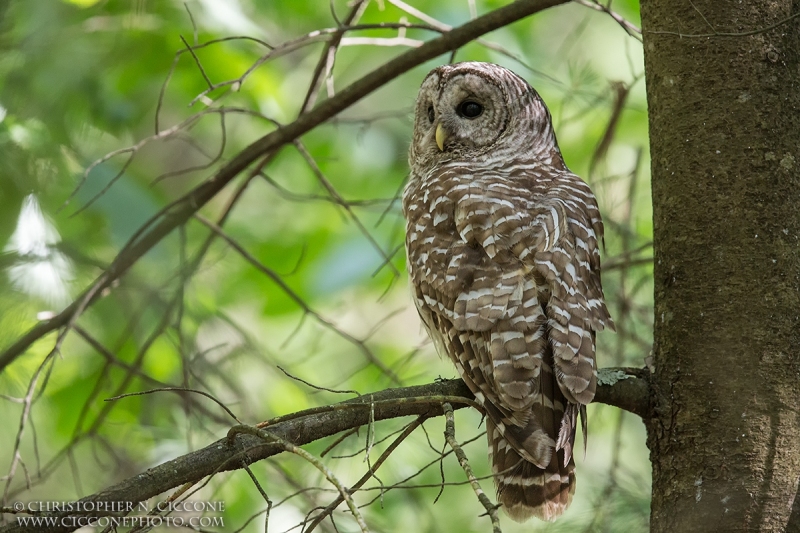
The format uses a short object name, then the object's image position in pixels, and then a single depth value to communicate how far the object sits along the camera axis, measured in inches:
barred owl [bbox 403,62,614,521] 413.4
